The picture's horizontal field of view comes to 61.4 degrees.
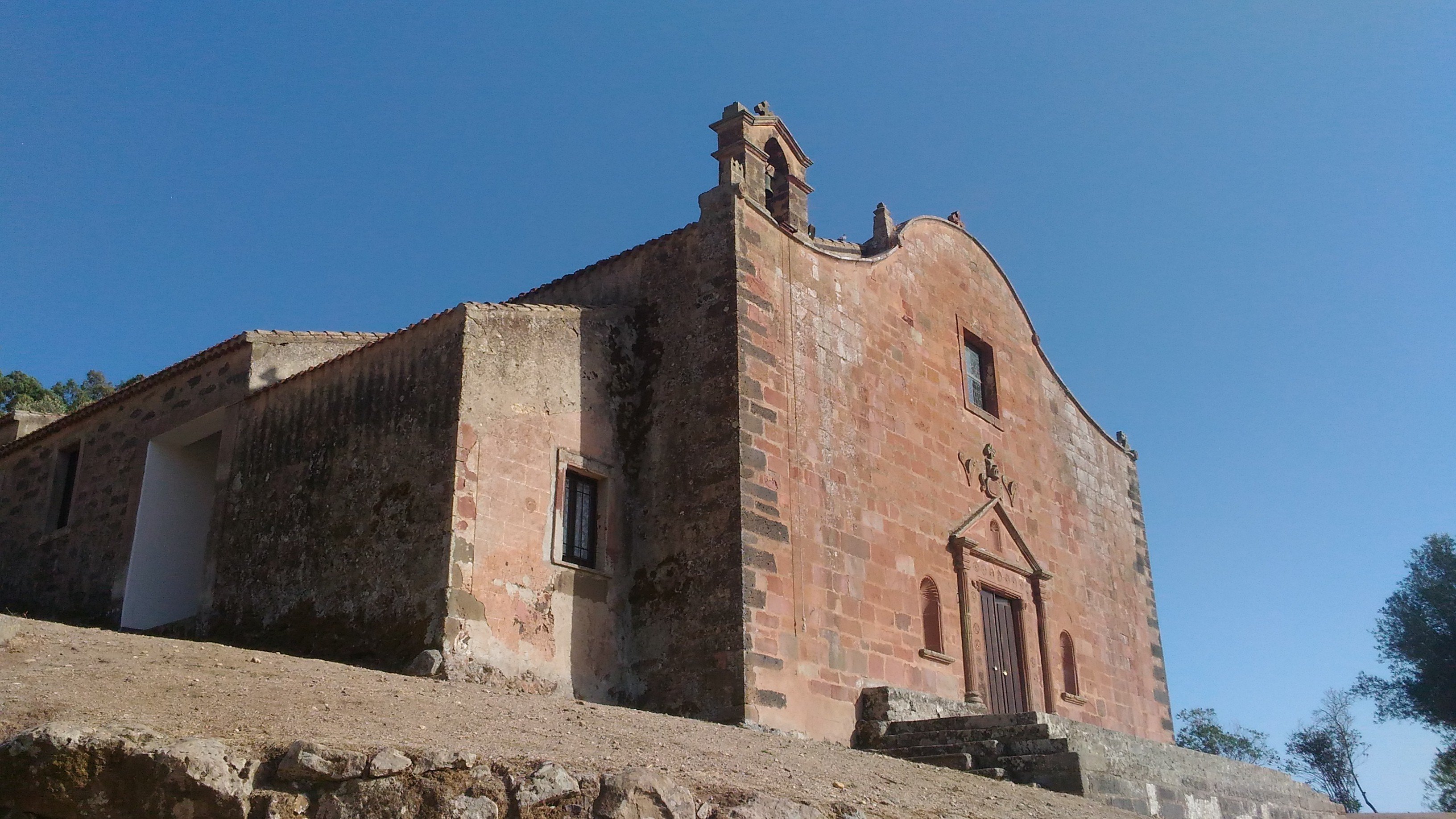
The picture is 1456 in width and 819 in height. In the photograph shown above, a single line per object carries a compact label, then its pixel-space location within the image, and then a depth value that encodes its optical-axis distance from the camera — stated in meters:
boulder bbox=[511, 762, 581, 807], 7.06
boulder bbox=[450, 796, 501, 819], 6.88
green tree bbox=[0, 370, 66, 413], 36.56
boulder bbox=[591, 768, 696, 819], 7.10
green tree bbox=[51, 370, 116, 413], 39.12
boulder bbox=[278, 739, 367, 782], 6.95
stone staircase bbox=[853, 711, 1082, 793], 11.85
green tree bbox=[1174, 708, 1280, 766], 43.06
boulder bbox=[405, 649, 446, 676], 11.89
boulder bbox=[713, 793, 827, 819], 7.28
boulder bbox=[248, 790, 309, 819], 6.79
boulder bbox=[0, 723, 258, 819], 6.79
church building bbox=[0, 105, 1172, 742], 13.14
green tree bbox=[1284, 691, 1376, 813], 35.25
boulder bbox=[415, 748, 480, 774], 7.08
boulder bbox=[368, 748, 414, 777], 7.00
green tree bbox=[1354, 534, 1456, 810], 29.75
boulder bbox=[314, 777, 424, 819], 6.83
